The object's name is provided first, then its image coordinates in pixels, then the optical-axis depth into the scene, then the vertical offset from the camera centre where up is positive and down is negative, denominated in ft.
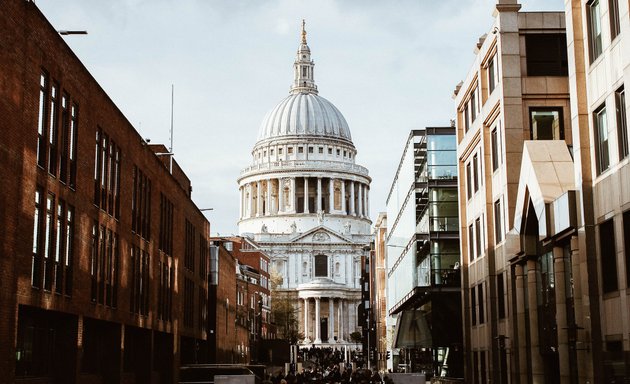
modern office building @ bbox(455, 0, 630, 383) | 91.45 +18.94
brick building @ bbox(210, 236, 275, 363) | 293.47 +23.10
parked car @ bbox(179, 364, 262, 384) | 143.74 +0.25
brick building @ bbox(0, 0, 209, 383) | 85.10 +16.09
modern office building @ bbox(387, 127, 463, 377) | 188.96 +22.33
